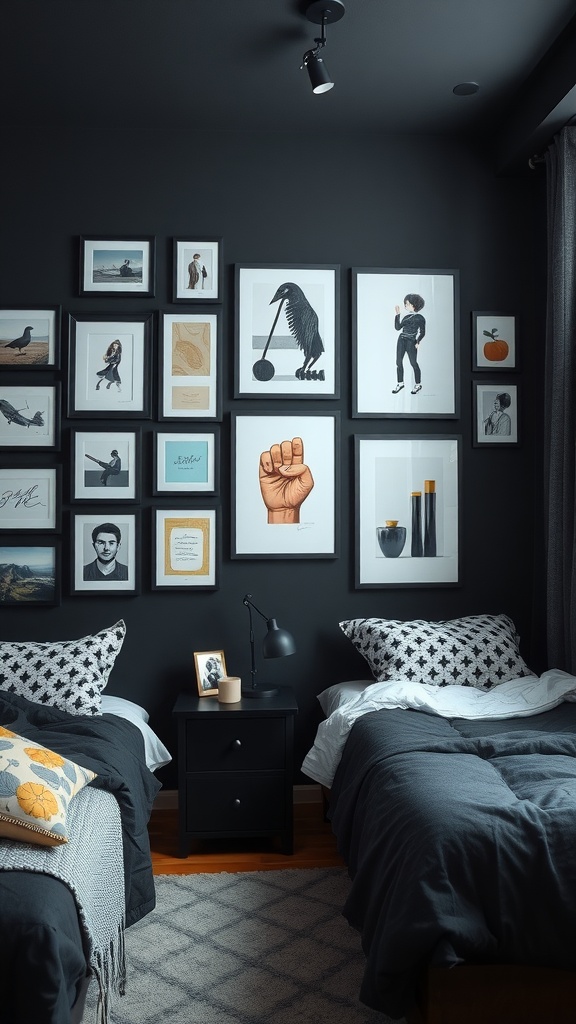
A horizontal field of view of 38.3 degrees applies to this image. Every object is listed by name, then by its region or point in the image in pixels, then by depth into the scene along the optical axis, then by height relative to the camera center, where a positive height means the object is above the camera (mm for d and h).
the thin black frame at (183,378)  3584 +551
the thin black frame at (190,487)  3561 +177
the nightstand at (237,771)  3133 -992
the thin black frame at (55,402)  3537 +460
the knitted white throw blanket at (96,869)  1759 -851
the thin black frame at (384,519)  3623 +18
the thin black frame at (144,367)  3555 +634
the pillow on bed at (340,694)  3143 -722
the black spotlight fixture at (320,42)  2721 +1625
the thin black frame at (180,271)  3602 +1019
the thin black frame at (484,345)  3691 +705
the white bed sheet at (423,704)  2850 -682
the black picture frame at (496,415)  3693 +427
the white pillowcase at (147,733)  3160 -870
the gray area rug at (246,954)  2117 -1278
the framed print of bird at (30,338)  3547 +734
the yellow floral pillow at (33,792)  1801 -642
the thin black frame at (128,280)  3572 +1037
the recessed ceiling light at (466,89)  3271 +1681
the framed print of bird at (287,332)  3611 +780
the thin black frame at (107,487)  3549 +150
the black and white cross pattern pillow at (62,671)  3029 -611
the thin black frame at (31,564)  3510 -232
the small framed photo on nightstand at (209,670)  3375 -663
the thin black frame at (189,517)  3543 -105
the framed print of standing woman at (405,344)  3645 +735
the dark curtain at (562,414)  3236 +381
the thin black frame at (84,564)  3527 -198
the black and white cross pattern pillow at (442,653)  3205 -563
